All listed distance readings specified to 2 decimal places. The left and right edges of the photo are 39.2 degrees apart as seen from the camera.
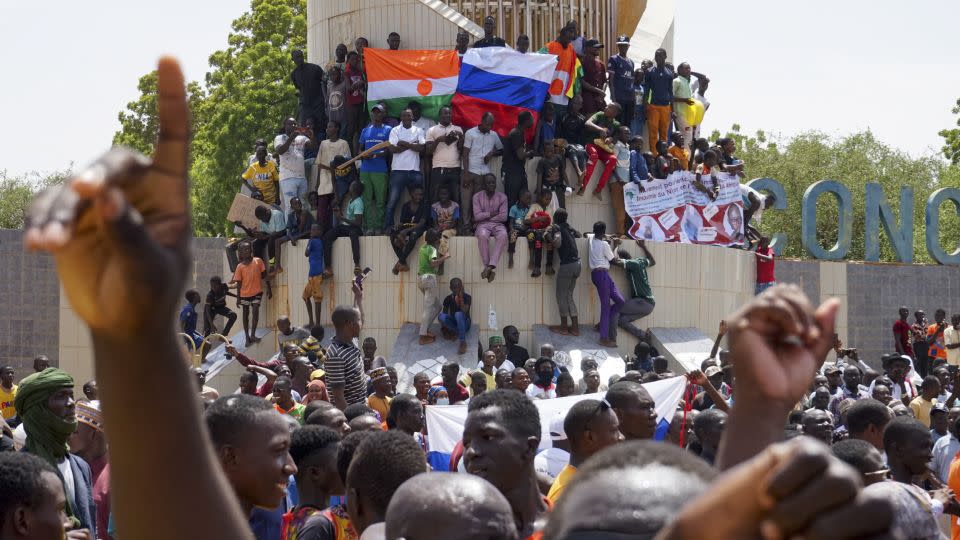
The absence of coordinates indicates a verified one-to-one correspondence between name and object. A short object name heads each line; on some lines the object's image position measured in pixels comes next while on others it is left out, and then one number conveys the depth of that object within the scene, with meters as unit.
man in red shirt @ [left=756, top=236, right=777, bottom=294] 22.86
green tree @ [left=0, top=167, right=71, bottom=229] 48.91
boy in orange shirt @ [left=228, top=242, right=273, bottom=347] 20.70
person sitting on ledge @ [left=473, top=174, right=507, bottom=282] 19.52
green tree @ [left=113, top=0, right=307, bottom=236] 32.62
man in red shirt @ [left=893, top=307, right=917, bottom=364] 23.98
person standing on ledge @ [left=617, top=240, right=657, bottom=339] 20.33
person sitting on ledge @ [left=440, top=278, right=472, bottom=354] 19.42
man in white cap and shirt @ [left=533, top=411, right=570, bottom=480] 7.25
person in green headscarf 5.76
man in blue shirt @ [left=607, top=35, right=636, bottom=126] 20.83
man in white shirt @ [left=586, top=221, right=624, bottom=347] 19.84
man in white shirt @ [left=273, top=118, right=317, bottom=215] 20.80
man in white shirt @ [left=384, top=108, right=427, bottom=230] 19.73
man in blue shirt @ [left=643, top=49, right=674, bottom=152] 21.19
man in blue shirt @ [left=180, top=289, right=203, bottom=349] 19.41
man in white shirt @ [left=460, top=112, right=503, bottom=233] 19.88
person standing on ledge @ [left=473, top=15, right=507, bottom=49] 20.39
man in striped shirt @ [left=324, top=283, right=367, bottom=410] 8.76
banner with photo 20.83
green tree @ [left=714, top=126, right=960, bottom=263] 44.47
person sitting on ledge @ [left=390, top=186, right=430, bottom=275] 19.92
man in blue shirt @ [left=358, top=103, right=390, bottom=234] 19.95
